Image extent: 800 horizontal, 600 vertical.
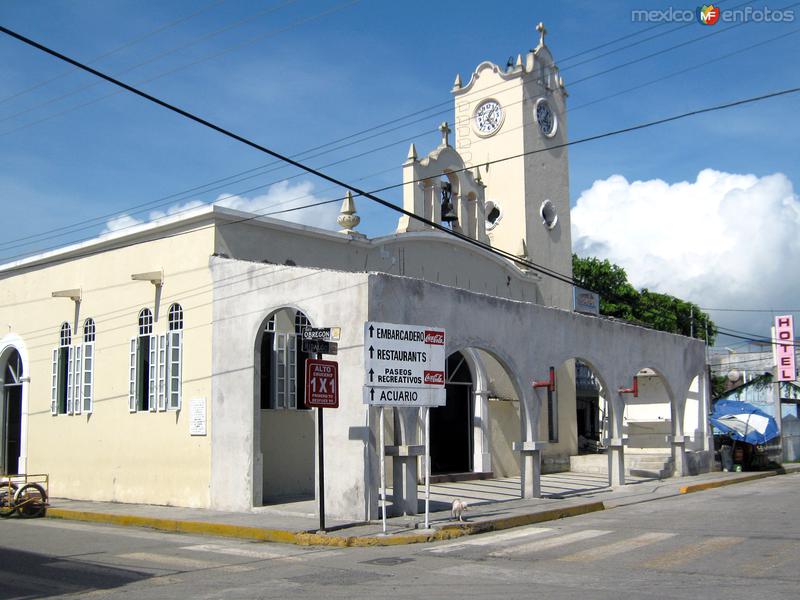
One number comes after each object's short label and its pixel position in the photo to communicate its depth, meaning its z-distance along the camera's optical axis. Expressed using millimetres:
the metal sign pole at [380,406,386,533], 14359
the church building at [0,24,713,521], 16750
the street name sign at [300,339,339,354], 14414
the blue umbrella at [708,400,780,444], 28875
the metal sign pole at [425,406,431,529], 14539
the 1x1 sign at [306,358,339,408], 14375
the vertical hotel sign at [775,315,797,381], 35344
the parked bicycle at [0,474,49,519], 18953
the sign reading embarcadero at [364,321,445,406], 14445
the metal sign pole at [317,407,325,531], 14094
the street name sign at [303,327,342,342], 14430
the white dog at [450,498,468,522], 15078
